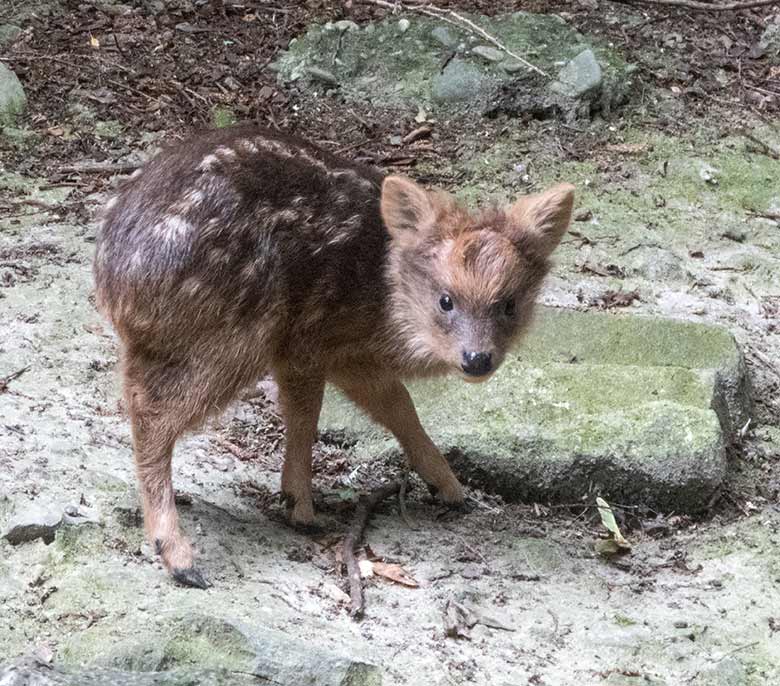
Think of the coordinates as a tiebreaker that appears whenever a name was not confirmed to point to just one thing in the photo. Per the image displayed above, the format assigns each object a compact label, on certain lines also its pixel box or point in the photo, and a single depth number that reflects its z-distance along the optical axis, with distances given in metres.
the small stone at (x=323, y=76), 21.00
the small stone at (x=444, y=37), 21.28
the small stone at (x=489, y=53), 20.84
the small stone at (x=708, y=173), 19.47
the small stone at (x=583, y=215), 18.27
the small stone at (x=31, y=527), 9.98
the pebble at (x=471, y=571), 11.34
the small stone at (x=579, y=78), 20.44
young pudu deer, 10.56
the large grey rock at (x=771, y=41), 22.75
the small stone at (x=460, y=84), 20.66
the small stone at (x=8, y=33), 21.50
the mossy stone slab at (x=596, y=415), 12.58
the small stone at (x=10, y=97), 19.73
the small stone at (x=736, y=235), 18.06
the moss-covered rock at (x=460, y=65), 20.52
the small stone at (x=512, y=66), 20.64
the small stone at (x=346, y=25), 21.83
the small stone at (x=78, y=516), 10.33
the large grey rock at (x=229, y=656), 8.30
